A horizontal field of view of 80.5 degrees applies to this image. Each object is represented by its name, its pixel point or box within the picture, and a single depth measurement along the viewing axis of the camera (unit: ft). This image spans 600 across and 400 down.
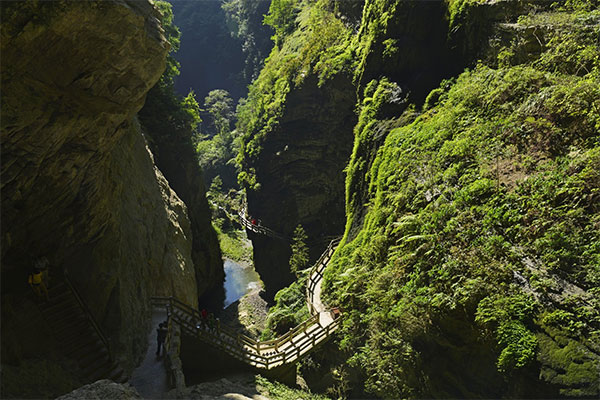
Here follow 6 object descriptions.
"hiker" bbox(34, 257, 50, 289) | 33.01
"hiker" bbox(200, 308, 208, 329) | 50.75
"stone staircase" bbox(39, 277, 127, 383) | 33.58
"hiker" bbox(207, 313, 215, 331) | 50.94
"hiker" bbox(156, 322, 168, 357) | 41.73
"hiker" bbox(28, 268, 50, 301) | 32.32
